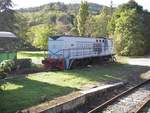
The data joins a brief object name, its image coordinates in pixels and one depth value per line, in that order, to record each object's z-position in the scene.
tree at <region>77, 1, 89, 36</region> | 33.44
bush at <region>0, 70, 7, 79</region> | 7.55
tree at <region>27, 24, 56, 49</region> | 30.38
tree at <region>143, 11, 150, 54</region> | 33.38
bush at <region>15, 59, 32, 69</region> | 14.24
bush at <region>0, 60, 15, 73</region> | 8.38
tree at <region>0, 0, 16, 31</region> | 27.81
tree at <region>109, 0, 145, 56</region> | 30.66
